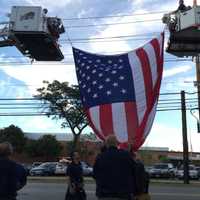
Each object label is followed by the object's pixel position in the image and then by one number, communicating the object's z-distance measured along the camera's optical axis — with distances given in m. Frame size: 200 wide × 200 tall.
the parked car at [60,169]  28.20
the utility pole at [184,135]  24.84
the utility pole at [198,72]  24.68
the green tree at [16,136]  43.71
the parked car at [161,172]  29.40
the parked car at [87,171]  27.91
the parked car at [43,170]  28.43
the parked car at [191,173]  29.38
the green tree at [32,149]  43.58
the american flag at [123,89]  5.56
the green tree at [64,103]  39.07
